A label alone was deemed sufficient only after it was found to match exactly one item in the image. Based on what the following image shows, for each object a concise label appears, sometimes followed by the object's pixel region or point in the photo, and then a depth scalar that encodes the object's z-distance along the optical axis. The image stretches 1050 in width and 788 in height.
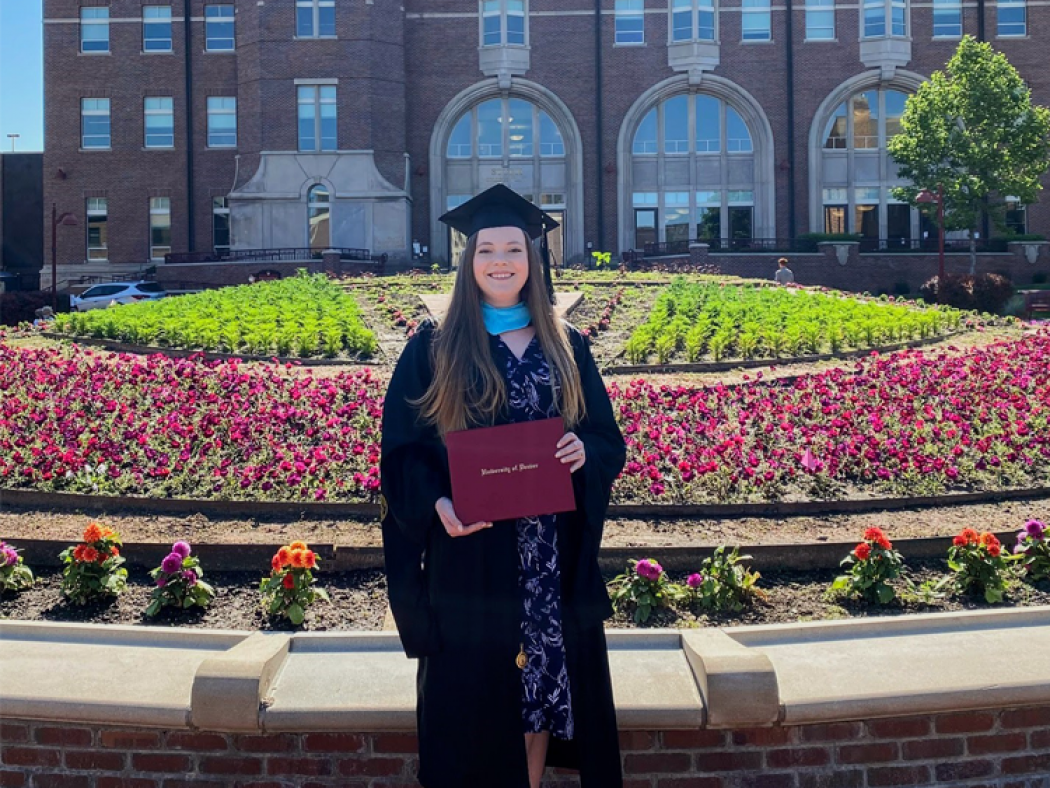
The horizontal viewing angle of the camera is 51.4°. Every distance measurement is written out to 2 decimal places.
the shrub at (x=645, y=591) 5.05
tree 33.66
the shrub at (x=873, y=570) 5.23
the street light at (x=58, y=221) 35.72
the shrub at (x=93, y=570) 5.32
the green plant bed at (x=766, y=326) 12.51
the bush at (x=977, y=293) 25.39
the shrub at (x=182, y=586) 5.22
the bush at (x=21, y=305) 30.40
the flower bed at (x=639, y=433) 7.09
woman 3.33
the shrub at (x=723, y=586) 5.25
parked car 32.16
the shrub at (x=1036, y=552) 5.57
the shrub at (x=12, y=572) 5.49
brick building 39.00
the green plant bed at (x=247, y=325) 12.93
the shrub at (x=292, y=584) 4.94
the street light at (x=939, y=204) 25.73
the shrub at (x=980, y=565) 5.25
